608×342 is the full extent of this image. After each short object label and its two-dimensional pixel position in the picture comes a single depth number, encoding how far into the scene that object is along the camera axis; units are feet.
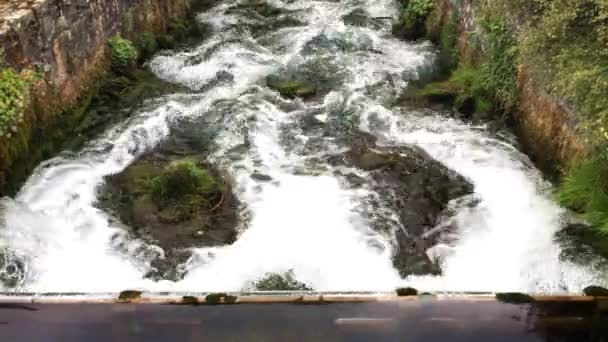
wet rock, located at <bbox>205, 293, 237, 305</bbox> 16.62
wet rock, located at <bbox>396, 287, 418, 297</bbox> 16.70
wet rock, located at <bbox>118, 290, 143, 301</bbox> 16.57
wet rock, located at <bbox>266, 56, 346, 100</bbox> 34.65
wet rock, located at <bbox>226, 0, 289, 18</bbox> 45.79
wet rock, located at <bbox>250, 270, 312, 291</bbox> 21.34
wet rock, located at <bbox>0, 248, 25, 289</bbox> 21.22
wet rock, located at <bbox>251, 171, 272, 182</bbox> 27.50
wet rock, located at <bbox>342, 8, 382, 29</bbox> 43.32
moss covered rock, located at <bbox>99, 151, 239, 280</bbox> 23.61
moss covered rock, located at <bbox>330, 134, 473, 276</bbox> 23.34
